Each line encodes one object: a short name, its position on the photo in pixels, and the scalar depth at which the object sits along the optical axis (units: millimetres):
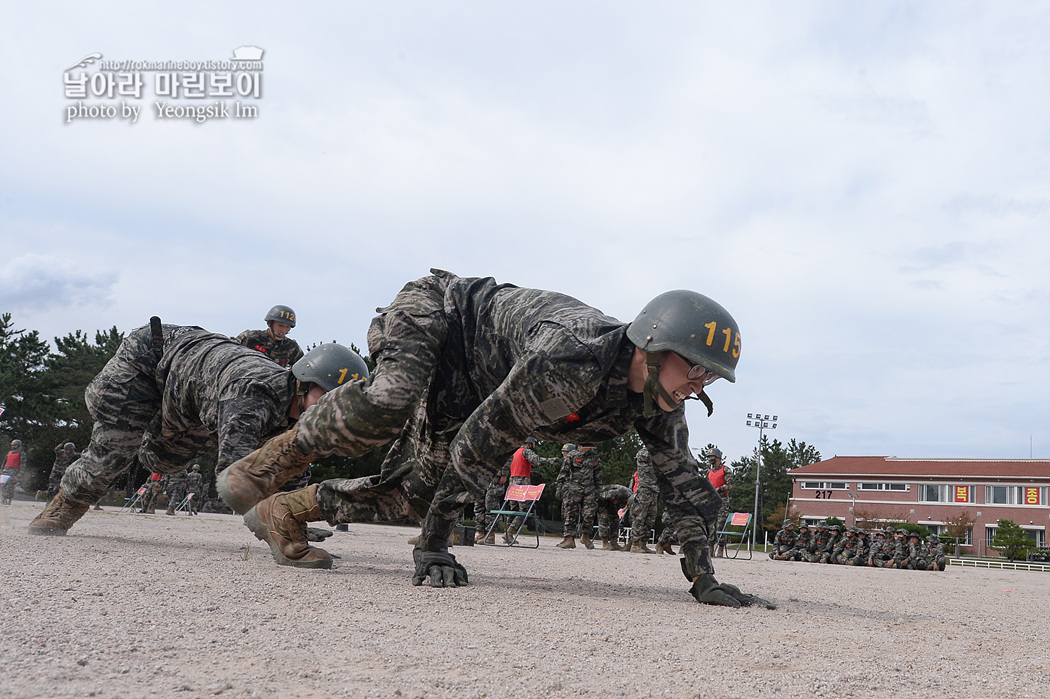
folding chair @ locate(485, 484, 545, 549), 13992
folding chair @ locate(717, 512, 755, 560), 16156
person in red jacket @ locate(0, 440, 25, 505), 21853
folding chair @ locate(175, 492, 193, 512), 21625
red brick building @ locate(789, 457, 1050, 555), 57062
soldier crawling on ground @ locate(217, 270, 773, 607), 3969
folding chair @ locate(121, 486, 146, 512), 20109
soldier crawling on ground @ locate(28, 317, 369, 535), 5871
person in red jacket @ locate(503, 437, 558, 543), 14883
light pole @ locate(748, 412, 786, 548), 50156
